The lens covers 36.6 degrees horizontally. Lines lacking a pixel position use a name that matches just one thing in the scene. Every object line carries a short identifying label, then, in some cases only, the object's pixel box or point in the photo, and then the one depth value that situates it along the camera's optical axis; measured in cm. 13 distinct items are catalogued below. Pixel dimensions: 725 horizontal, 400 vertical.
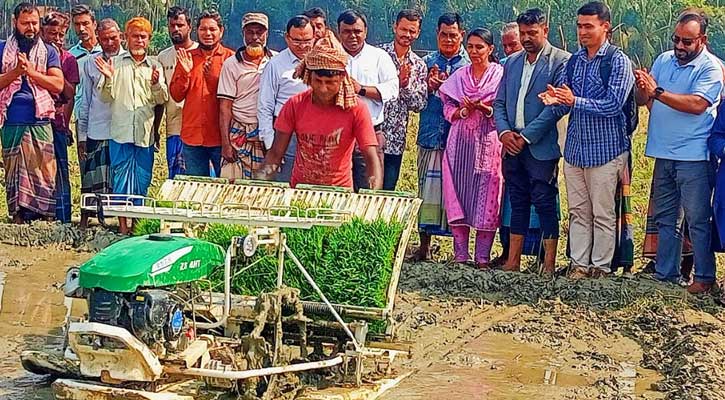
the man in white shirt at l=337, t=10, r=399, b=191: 887
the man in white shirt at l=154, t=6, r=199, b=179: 958
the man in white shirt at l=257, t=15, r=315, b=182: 889
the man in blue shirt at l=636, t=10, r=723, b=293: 815
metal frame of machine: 491
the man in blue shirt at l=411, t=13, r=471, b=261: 934
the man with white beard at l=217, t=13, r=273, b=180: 922
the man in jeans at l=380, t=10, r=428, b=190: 928
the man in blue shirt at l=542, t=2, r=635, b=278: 829
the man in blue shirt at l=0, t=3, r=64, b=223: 983
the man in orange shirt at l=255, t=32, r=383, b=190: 693
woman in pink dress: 898
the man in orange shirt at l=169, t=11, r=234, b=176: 937
